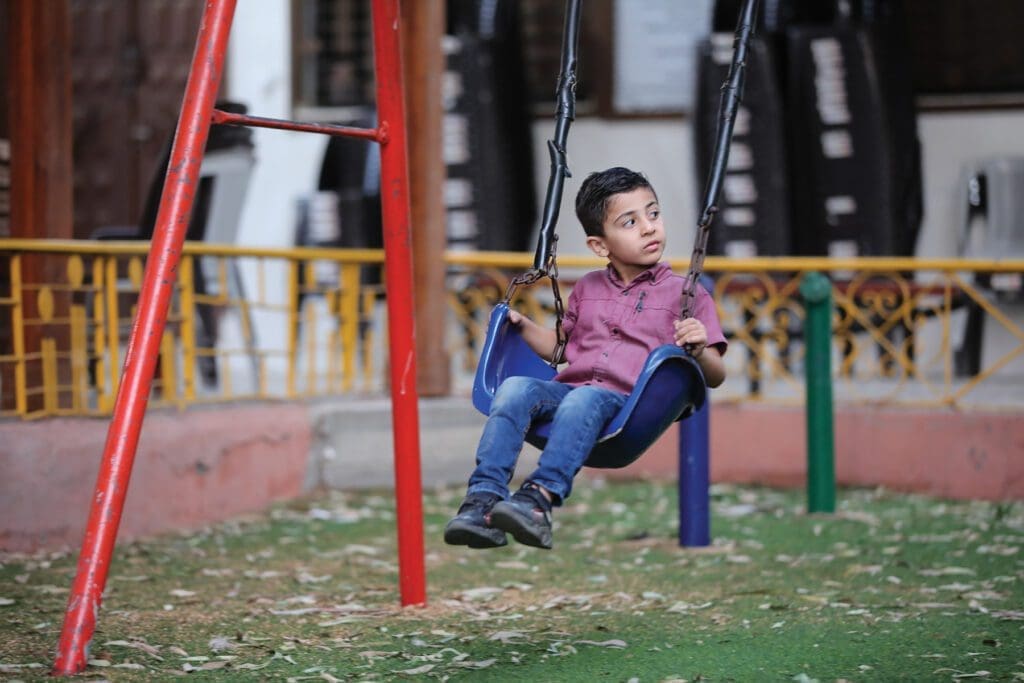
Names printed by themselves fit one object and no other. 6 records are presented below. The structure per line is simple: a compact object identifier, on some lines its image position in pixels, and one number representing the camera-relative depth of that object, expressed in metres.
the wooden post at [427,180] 14.21
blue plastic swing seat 6.71
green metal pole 12.37
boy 6.80
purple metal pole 11.29
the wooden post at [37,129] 11.85
